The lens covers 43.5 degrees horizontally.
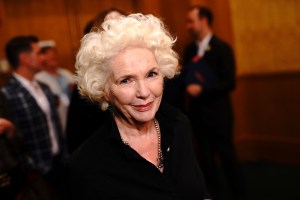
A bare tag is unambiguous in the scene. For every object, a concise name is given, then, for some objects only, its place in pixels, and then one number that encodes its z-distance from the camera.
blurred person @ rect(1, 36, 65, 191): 3.10
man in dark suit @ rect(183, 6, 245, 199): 3.60
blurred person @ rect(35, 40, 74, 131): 4.02
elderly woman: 1.51
